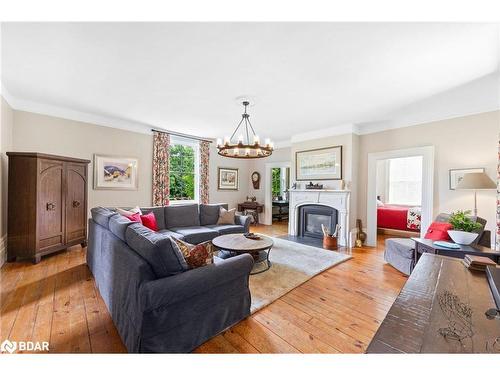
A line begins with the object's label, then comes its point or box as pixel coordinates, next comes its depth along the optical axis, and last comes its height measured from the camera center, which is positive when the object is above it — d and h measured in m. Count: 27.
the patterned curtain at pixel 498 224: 3.13 -0.52
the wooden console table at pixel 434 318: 0.75 -0.54
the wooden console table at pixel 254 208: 7.00 -0.72
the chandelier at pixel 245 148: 3.12 +0.54
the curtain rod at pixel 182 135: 5.21 +1.29
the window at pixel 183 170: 5.83 +0.40
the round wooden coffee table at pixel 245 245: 2.94 -0.84
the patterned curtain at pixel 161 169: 5.18 +0.38
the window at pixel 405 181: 6.89 +0.20
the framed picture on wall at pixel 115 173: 4.43 +0.24
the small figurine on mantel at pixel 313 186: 5.20 +0.00
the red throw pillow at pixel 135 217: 3.42 -0.52
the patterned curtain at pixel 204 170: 6.13 +0.42
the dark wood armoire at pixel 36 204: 3.23 -0.33
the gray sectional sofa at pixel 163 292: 1.44 -0.81
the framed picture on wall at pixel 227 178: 6.71 +0.22
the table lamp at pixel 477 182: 2.94 +0.08
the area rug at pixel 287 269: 2.47 -1.22
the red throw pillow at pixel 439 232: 2.86 -0.60
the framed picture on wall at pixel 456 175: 3.55 +0.21
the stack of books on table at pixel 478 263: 1.39 -0.48
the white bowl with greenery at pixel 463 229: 2.45 -0.49
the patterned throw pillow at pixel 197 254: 1.75 -0.57
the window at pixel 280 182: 8.63 +0.15
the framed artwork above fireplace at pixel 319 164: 4.97 +0.53
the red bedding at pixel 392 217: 5.62 -0.81
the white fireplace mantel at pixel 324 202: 4.72 -0.37
